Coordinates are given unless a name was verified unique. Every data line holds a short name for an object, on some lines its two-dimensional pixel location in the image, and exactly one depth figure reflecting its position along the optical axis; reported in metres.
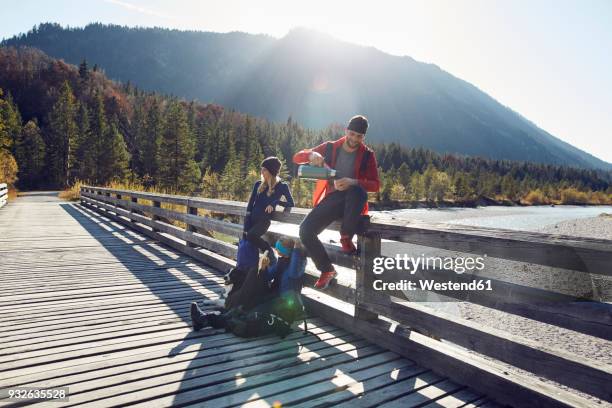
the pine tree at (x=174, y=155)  48.44
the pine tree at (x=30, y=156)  64.12
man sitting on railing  3.77
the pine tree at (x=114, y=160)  57.31
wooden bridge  2.49
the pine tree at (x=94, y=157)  57.31
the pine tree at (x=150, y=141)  63.50
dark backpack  3.83
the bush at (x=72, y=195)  30.73
